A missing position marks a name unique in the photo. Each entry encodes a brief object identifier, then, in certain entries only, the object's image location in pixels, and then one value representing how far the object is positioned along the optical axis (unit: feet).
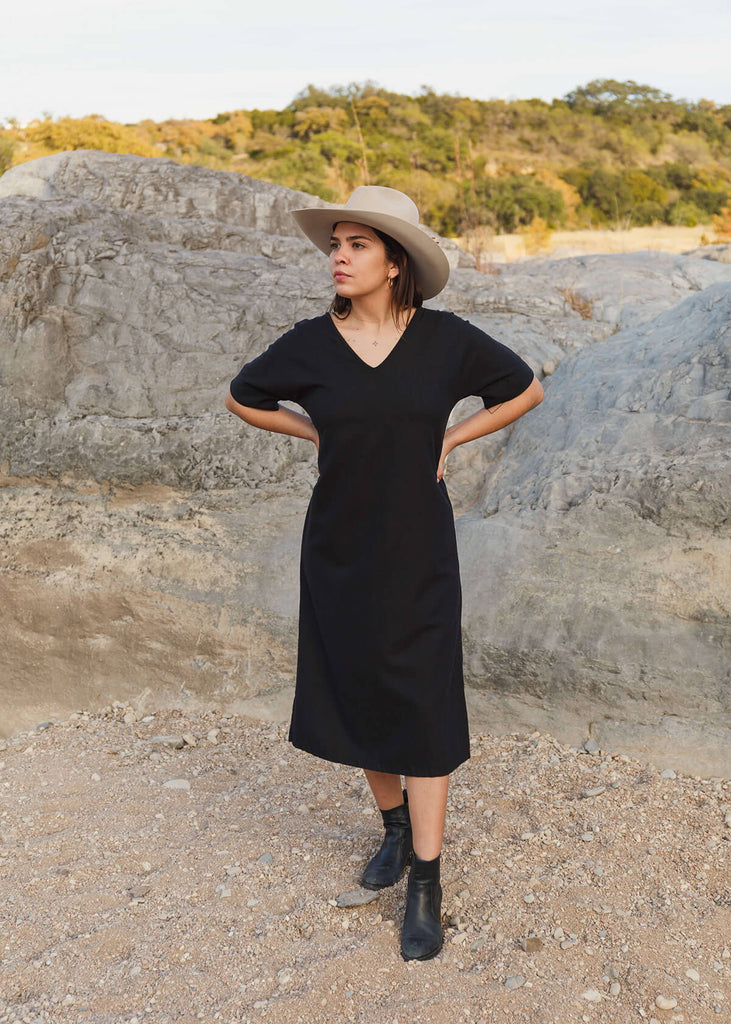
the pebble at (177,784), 11.82
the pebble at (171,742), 13.06
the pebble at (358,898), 8.97
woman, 8.16
